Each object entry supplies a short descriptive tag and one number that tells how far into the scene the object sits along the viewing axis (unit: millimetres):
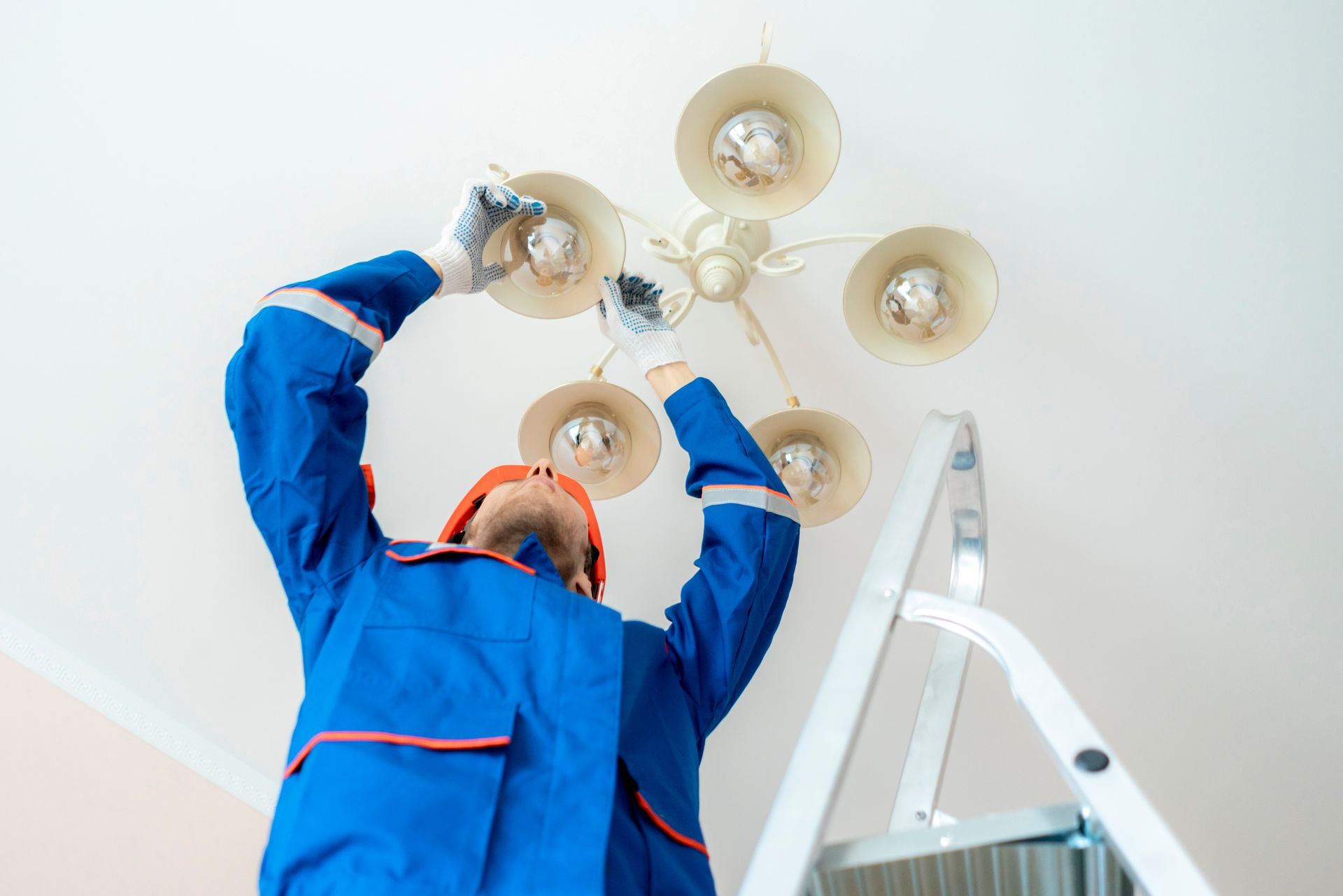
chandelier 1542
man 1216
